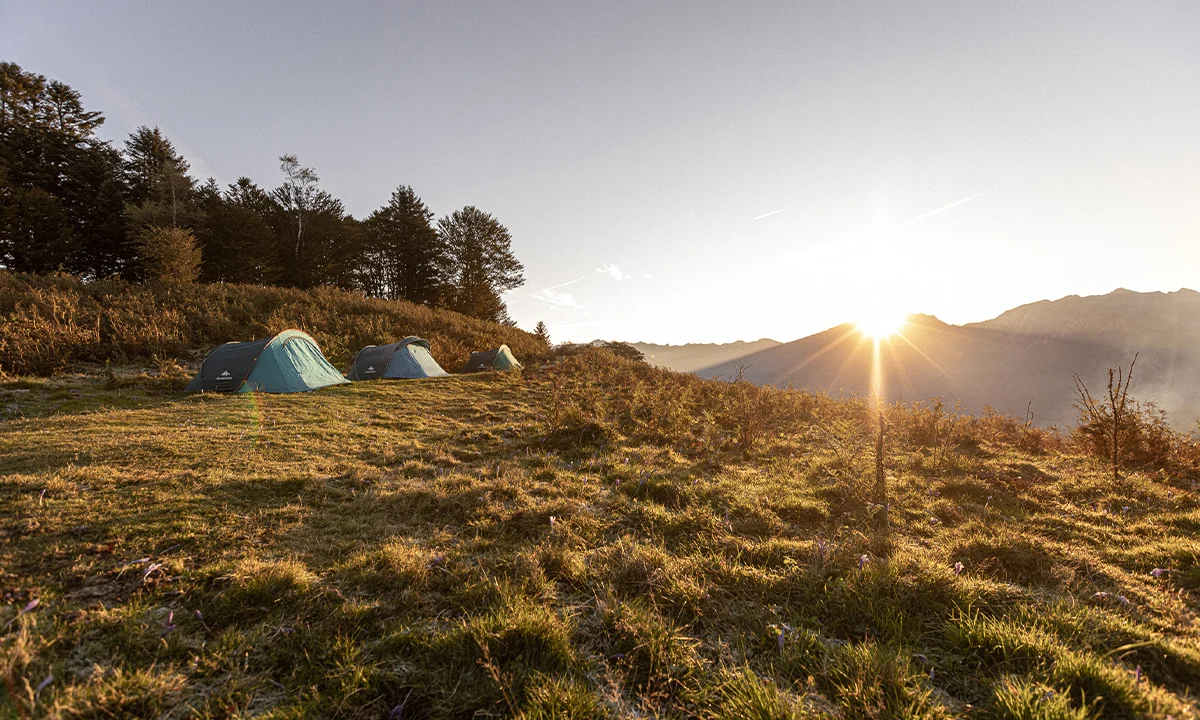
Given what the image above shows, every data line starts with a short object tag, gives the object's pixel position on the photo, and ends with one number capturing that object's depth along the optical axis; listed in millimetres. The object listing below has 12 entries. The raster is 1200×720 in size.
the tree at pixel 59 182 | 30078
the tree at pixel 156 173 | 32219
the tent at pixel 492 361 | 22344
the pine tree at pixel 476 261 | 47469
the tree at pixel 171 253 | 26203
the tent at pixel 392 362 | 17734
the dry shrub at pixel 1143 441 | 7910
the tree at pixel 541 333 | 39606
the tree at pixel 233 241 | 36094
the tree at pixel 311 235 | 41938
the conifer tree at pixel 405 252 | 47094
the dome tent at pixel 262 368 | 12781
